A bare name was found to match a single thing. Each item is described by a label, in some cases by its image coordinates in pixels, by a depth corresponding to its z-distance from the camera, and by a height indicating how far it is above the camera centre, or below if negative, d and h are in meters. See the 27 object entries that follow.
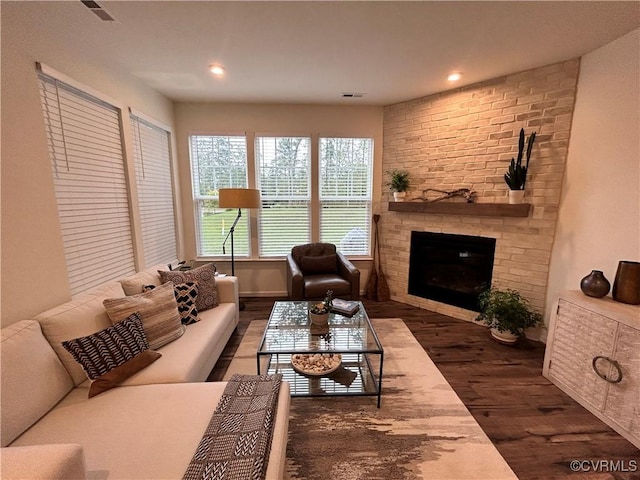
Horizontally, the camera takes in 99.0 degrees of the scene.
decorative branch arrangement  3.13 +0.04
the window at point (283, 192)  3.85 +0.07
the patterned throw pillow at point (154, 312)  1.80 -0.79
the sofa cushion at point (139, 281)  2.14 -0.69
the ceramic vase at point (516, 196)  2.74 +0.02
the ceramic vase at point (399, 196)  3.63 +0.02
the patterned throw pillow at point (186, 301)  2.24 -0.87
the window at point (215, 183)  3.80 +0.19
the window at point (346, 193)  3.93 +0.06
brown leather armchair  3.17 -0.96
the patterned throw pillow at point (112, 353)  1.48 -0.90
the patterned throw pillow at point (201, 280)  2.43 -0.75
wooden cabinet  1.67 -1.08
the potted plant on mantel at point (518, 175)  2.69 +0.22
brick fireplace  2.62 +0.46
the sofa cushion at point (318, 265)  3.67 -0.90
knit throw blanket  1.03 -1.02
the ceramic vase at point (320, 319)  2.29 -1.01
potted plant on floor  2.66 -1.16
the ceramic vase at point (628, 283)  1.87 -0.58
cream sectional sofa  1.05 -1.05
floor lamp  3.20 -0.01
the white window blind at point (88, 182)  1.95 +0.11
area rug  1.47 -1.46
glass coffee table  1.95 -1.09
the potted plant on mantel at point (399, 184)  3.59 +0.17
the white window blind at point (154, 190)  2.93 +0.07
